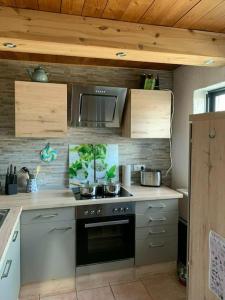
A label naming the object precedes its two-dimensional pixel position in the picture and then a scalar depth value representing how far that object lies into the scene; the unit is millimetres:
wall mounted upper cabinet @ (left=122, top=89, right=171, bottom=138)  2502
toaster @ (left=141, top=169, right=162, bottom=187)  2688
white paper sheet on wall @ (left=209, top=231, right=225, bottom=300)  1023
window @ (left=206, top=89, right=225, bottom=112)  2333
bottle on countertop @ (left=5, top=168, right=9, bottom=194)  2301
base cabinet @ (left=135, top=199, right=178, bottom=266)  2316
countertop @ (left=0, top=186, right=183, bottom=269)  1835
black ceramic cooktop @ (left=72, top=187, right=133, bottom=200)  2257
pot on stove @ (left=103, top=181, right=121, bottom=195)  2365
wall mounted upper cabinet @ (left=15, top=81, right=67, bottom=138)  2217
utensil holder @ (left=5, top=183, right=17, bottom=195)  2297
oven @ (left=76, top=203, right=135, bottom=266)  2150
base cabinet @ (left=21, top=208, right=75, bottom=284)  2025
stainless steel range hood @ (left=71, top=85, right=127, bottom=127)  2404
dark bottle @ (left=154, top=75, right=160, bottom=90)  2643
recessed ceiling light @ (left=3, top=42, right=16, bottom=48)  1639
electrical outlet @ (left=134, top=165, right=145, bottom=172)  2847
